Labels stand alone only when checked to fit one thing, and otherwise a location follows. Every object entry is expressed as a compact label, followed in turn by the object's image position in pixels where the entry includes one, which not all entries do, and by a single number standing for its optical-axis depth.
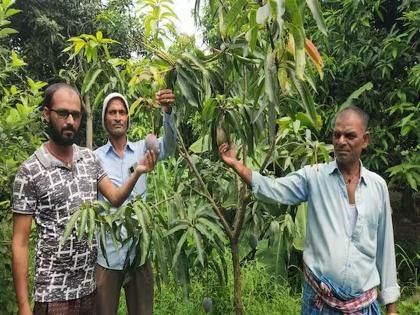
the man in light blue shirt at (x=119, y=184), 2.34
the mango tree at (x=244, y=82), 1.55
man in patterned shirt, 1.79
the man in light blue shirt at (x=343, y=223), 1.85
